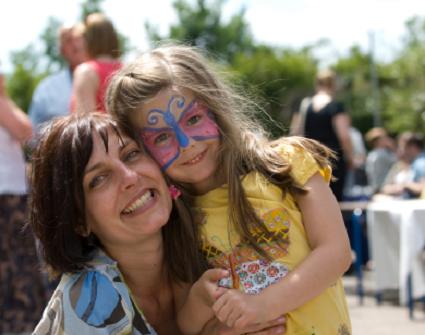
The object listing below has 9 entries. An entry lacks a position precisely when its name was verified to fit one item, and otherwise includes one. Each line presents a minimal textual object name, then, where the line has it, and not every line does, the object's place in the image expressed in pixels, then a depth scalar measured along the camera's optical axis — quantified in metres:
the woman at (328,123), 7.13
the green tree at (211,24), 47.44
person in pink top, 4.03
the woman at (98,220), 2.30
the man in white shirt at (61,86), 4.88
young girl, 2.41
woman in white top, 4.41
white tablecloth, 5.69
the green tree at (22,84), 45.19
